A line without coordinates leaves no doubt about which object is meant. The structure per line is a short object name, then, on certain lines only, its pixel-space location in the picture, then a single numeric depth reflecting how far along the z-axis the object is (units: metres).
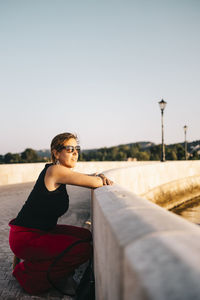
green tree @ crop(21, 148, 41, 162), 88.15
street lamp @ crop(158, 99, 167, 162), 19.25
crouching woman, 2.60
